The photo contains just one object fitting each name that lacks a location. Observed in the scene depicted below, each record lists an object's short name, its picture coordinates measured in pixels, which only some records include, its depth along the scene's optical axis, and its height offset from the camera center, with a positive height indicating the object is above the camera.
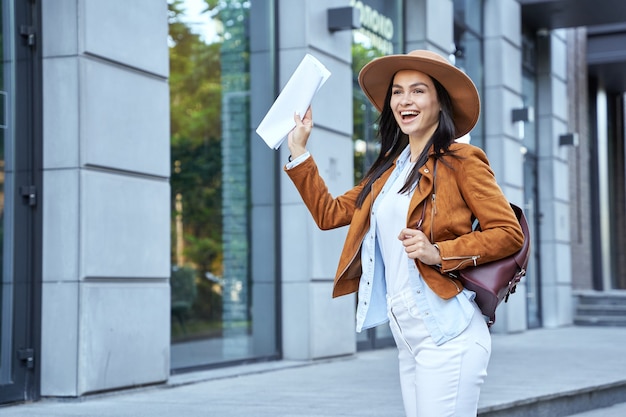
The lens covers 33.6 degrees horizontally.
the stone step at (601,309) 17.95 -1.16
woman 3.07 +0.05
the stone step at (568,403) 6.62 -1.12
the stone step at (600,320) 17.55 -1.33
